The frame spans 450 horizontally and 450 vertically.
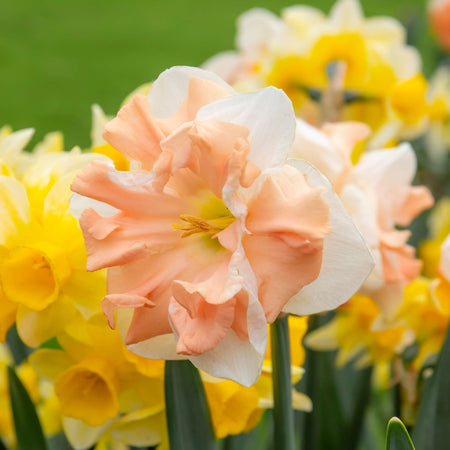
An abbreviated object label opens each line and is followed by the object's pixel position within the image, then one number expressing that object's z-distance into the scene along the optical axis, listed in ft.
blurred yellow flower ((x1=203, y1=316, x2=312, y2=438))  3.01
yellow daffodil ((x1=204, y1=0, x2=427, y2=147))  3.88
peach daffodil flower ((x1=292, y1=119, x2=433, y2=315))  3.10
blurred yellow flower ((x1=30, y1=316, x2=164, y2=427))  3.00
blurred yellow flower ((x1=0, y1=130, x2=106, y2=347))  2.94
